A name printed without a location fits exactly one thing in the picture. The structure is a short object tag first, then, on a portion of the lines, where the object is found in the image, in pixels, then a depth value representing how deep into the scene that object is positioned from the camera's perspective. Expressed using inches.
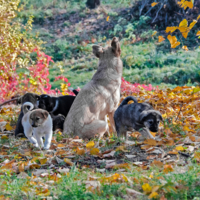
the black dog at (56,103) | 473.7
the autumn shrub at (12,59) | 666.8
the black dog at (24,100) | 439.7
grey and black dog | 338.3
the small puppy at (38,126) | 335.0
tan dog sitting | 414.9
